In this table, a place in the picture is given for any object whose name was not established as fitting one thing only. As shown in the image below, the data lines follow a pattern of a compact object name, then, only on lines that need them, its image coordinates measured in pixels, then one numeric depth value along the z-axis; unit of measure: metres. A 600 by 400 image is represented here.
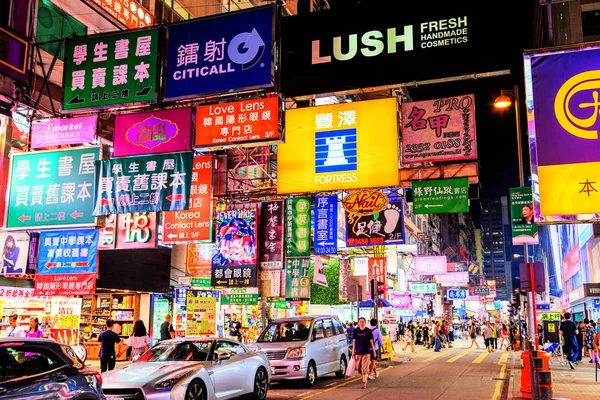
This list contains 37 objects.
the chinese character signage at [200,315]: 19.64
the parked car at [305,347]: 15.83
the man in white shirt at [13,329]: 15.76
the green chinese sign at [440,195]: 18.52
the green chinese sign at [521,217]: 18.50
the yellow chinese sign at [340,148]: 17.44
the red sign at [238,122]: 13.57
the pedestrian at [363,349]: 15.93
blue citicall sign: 13.38
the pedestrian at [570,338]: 22.64
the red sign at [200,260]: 25.58
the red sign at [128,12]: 16.03
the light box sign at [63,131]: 14.68
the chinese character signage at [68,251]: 14.23
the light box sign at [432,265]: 45.34
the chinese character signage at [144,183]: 13.71
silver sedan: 10.09
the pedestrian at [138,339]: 16.74
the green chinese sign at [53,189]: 13.88
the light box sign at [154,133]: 14.44
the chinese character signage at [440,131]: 17.06
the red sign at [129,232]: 17.08
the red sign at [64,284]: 14.09
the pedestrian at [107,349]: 15.09
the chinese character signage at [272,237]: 24.41
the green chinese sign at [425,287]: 57.31
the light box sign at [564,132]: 8.20
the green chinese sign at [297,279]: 27.08
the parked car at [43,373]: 7.04
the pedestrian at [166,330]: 18.87
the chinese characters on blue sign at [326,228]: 23.22
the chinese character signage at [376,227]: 22.09
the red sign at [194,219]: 17.88
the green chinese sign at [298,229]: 24.39
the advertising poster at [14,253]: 15.00
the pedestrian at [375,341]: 17.50
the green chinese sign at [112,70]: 14.26
